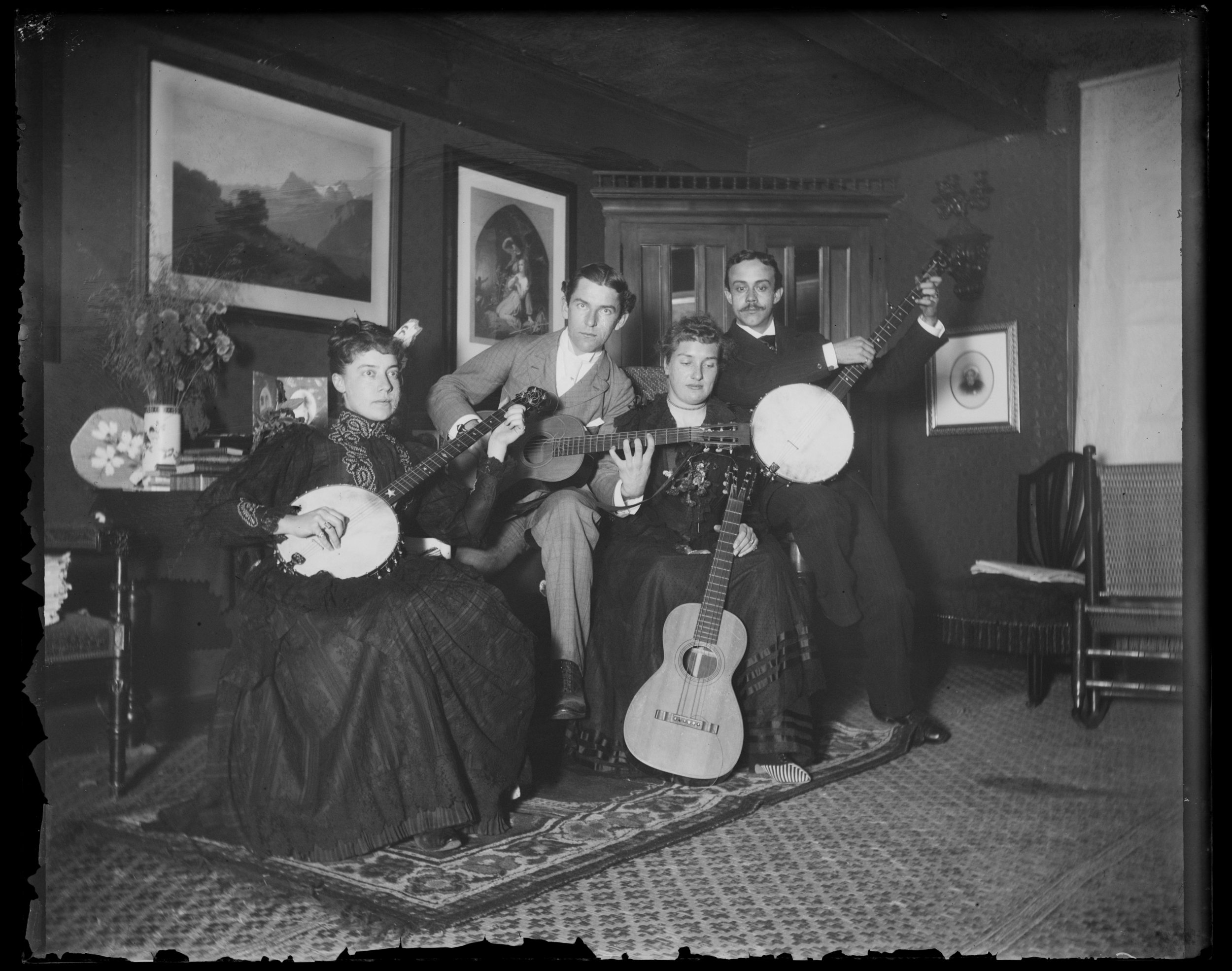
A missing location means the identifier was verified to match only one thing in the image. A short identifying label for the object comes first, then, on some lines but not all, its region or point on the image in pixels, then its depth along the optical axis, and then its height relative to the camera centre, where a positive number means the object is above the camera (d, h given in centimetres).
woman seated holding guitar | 242 -29
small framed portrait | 253 +28
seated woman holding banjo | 190 -48
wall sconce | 247 +66
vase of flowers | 216 +34
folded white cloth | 265 -28
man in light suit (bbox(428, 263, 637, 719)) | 252 +25
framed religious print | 261 +70
